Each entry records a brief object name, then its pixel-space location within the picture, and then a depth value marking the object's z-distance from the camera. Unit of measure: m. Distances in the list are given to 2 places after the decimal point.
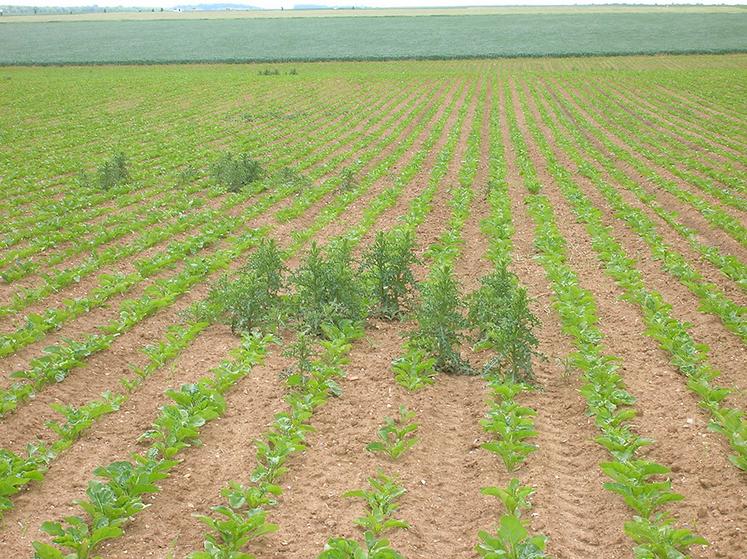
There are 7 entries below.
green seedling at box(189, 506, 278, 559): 4.27
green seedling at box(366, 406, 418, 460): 5.63
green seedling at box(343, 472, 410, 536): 4.58
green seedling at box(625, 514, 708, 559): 4.26
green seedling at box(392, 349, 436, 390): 6.91
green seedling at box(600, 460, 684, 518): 4.75
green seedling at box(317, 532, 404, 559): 4.15
